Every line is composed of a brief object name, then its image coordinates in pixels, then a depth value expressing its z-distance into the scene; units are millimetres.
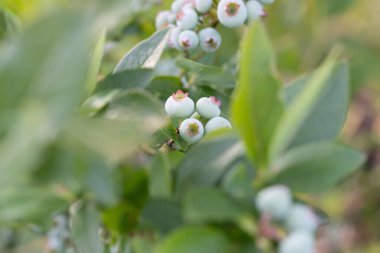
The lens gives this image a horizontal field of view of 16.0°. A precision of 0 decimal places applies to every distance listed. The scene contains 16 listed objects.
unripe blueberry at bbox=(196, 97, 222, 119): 554
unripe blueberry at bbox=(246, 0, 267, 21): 602
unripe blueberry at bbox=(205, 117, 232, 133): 546
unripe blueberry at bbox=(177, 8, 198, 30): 615
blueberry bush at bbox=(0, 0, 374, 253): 443
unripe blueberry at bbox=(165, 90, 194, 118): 545
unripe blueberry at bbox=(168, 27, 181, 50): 623
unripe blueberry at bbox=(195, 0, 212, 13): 608
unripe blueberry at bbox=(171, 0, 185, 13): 636
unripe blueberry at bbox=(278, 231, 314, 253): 455
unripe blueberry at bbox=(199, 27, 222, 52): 621
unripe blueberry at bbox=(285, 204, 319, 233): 463
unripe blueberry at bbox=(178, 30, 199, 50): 616
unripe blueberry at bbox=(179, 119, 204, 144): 540
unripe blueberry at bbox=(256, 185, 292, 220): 461
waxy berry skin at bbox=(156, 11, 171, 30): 656
